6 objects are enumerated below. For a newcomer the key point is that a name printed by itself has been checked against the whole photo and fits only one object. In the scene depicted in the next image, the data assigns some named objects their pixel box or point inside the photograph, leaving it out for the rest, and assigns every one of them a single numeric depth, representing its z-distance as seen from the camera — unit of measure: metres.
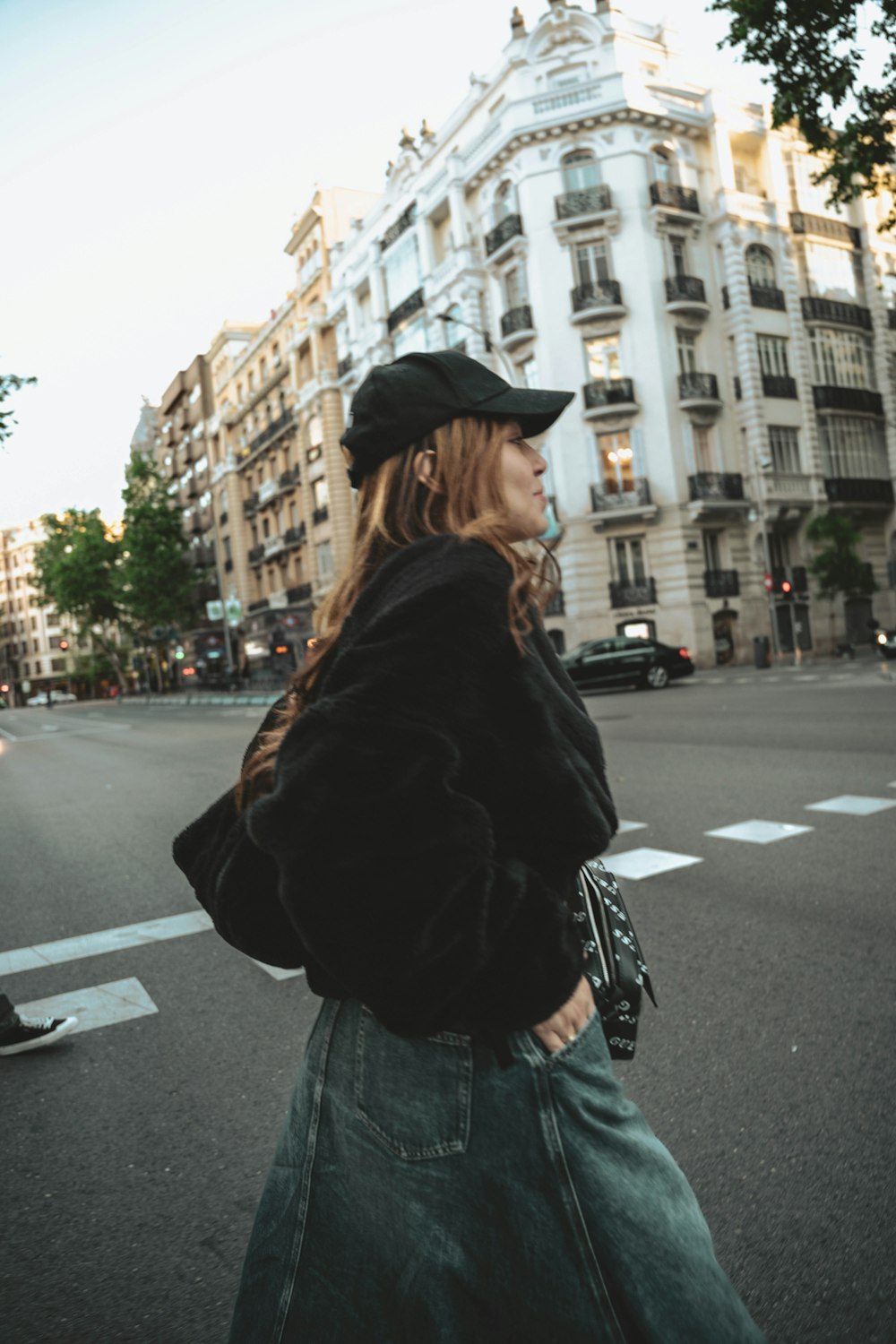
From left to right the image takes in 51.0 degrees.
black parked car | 22.94
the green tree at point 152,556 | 63.19
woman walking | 1.13
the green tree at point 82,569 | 70.31
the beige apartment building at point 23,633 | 121.12
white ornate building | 33.19
